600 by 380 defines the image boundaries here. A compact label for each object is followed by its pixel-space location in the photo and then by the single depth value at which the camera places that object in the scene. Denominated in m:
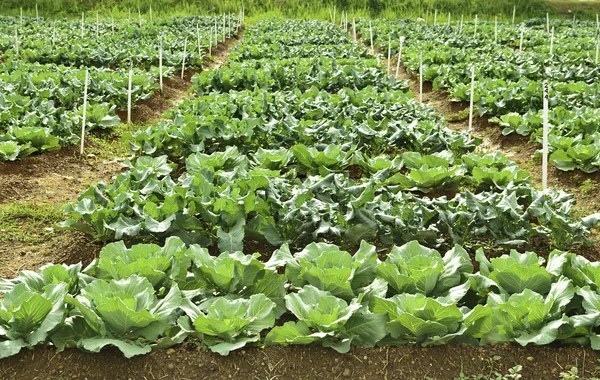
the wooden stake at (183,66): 15.39
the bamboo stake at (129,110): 10.25
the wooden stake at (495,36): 21.97
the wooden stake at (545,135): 6.19
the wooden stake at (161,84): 12.91
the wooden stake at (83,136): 8.34
